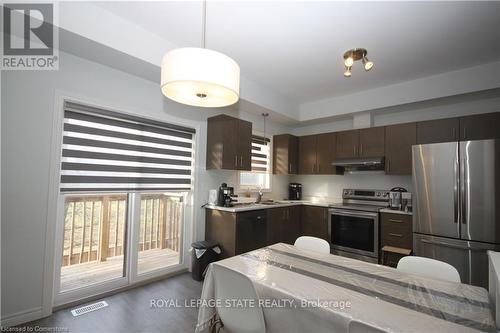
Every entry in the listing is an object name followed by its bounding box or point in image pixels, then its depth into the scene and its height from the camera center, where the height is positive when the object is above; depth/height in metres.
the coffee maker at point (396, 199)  3.46 -0.27
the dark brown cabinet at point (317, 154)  4.24 +0.47
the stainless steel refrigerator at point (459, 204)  2.44 -0.24
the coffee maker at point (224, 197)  3.41 -0.29
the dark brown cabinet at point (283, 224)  3.73 -0.76
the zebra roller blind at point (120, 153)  2.38 +0.25
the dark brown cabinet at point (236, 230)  3.11 -0.73
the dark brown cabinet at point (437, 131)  3.16 +0.70
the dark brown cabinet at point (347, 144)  3.97 +0.60
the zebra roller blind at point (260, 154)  4.35 +0.45
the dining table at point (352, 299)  1.03 -0.60
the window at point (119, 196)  2.43 -0.26
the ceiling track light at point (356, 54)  2.49 +1.35
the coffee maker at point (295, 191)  4.86 -0.26
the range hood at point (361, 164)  3.65 +0.26
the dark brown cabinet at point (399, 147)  3.45 +0.50
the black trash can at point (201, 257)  3.01 -1.03
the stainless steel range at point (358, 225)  3.44 -0.68
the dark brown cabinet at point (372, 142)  3.71 +0.61
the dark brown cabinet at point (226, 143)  3.40 +0.50
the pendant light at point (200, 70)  1.24 +0.57
